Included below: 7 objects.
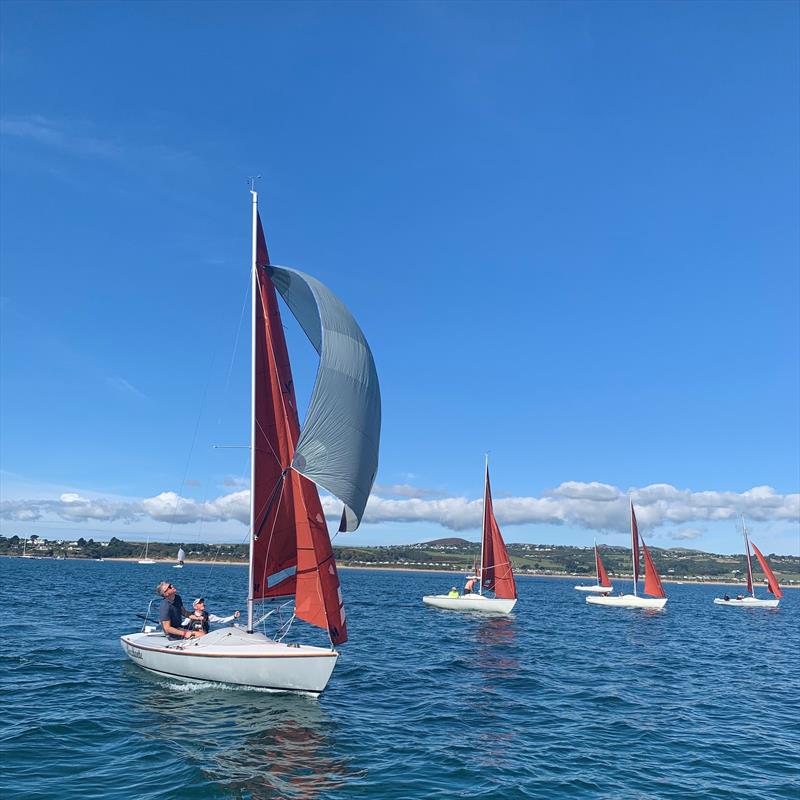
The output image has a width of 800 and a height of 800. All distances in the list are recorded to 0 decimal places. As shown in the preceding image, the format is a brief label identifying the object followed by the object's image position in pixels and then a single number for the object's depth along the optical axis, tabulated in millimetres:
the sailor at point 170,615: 19359
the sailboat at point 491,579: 50625
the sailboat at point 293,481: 16125
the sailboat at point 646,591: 66375
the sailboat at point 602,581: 93000
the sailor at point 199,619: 20148
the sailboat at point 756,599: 78125
